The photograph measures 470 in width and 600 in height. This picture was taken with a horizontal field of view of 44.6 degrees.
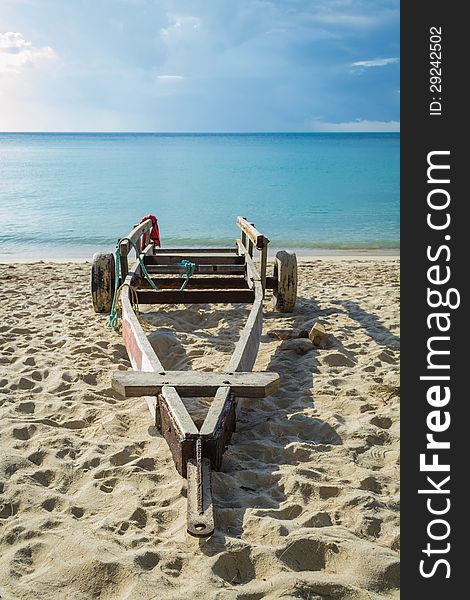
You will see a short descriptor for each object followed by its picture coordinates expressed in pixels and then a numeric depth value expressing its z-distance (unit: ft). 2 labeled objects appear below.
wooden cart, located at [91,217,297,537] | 9.07
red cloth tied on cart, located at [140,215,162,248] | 25.35
